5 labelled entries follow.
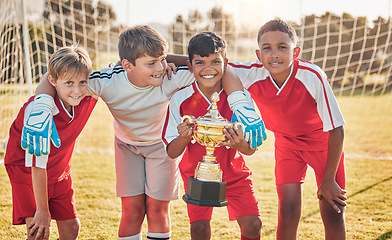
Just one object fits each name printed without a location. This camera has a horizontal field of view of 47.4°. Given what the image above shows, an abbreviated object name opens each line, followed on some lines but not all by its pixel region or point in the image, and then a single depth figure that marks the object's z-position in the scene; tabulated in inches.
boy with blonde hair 88.7
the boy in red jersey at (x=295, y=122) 96.2
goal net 246.4
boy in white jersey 99.5
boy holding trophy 88.7
